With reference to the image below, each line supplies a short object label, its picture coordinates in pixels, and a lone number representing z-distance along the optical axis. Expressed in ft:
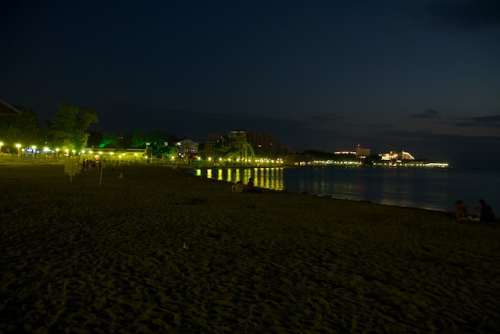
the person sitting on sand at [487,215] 47.19
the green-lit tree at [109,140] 375.25
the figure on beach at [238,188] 72.28
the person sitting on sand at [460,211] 50.79
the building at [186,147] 442.01
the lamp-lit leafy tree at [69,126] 216.33
